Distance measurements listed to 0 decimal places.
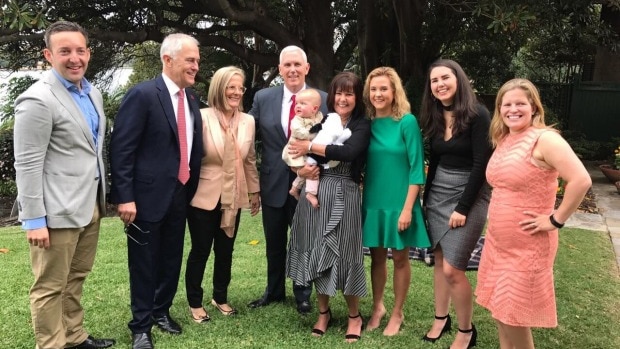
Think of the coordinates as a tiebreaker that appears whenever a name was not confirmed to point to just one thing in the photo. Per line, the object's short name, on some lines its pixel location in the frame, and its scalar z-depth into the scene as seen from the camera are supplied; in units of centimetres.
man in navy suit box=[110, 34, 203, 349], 311
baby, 336
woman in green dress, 330
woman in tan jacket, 356
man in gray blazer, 270
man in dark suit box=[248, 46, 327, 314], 376
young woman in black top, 306
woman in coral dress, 245
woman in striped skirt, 339
